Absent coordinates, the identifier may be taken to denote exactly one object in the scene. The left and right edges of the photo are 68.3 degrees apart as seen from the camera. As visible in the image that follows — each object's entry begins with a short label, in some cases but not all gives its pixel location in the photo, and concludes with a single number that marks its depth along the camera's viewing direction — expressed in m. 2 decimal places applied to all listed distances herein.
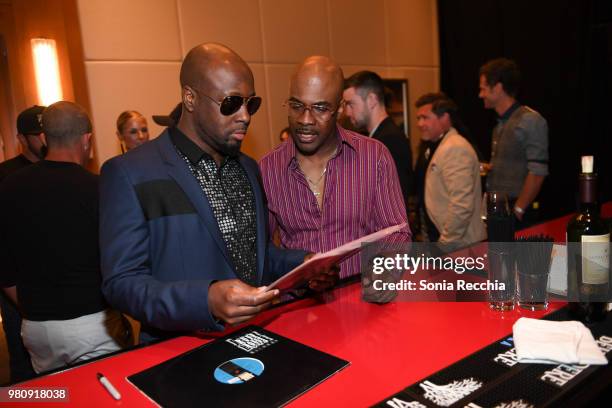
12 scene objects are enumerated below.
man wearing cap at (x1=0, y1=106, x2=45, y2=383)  2.58
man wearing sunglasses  1.17
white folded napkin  1.05
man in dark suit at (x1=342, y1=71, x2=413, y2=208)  2.97
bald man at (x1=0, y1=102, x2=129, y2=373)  2.01
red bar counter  1.00
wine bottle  1.23
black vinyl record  0.96
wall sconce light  3.32
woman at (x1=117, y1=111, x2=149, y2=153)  3.24
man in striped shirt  1.85
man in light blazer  3.11
